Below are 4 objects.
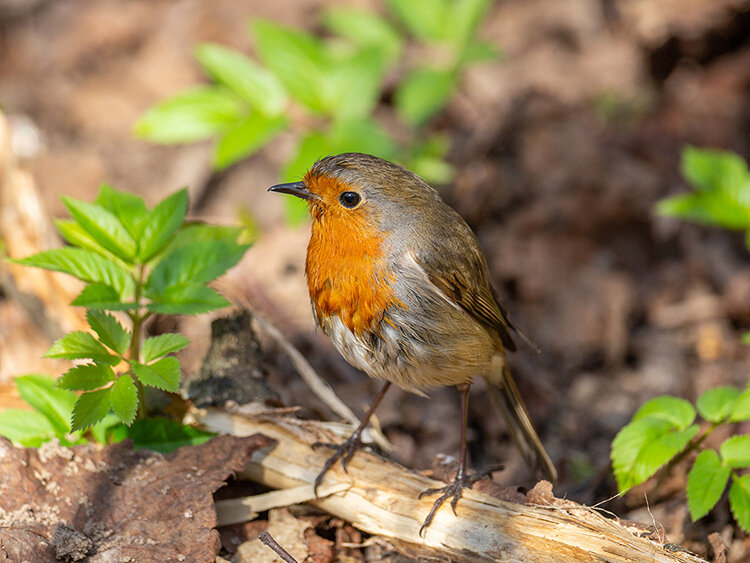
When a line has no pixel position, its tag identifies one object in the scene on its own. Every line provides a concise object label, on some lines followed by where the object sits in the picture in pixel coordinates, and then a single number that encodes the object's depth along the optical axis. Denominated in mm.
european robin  5965
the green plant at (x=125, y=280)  5406
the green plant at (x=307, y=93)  8984
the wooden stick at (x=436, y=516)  5219
